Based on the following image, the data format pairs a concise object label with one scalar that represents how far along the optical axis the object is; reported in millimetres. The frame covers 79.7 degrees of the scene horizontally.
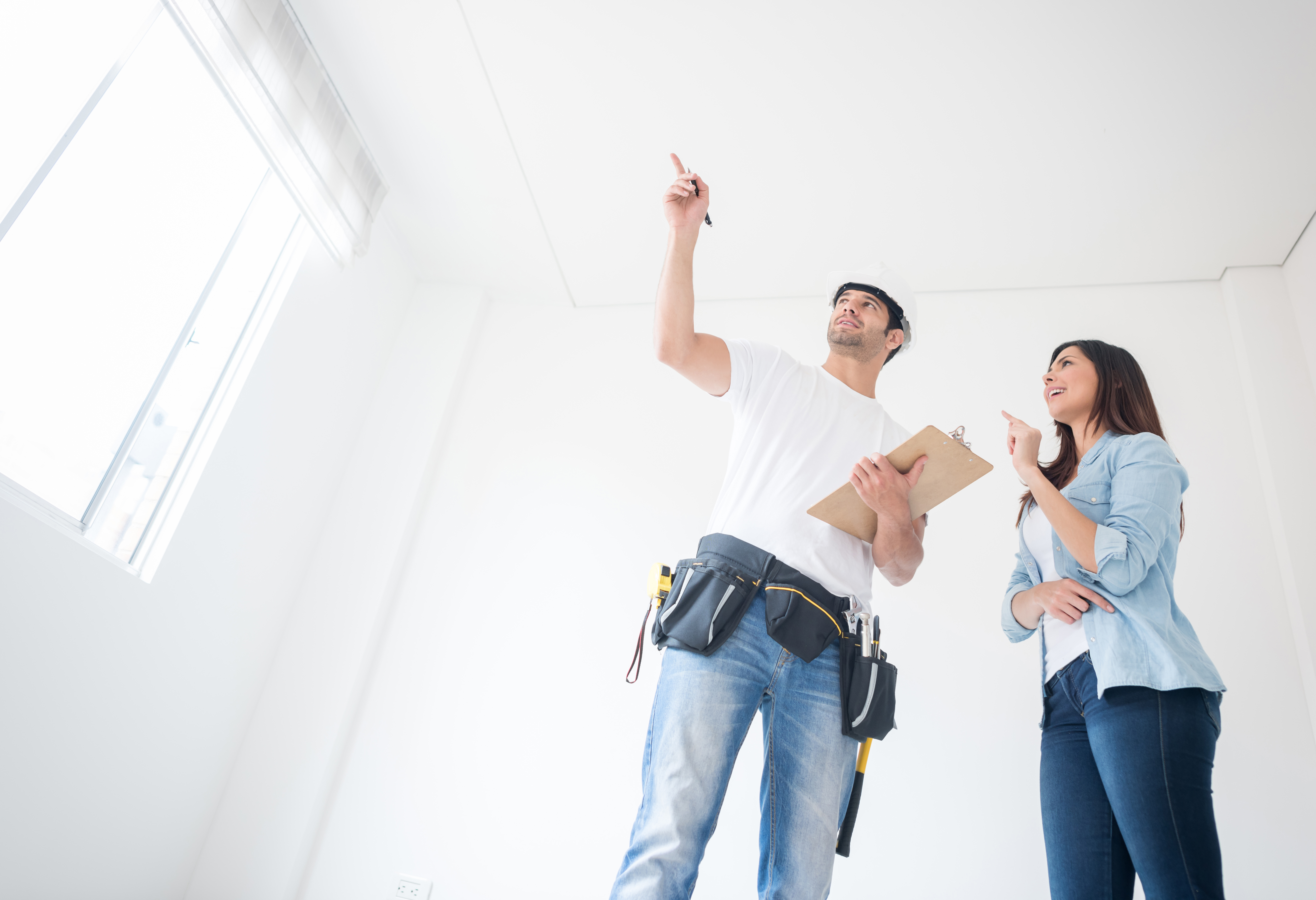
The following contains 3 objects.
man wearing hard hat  1151
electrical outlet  2338
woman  1194
